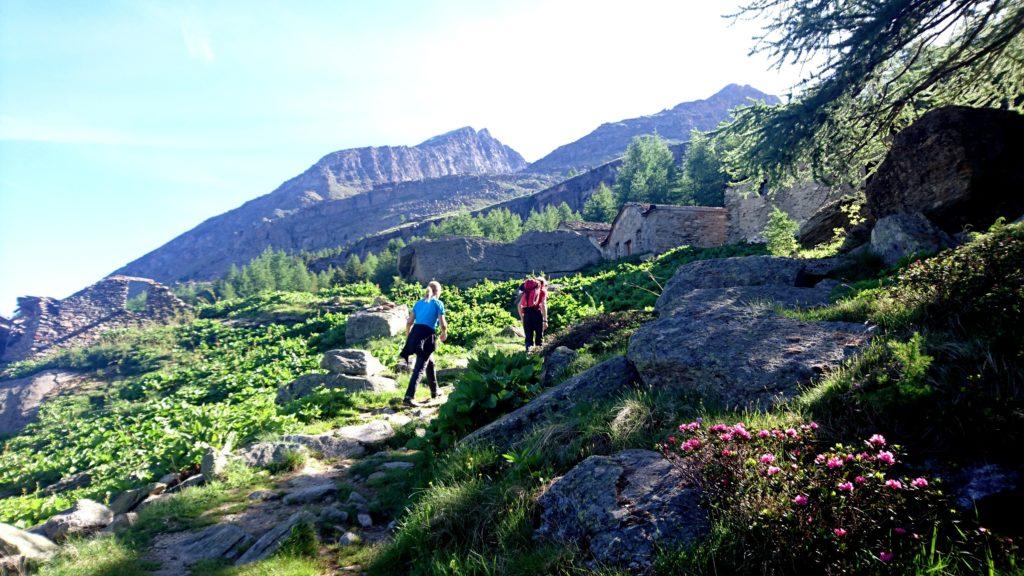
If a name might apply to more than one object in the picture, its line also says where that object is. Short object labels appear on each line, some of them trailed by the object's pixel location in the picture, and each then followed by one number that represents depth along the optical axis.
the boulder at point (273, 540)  3.67
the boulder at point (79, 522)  4.41
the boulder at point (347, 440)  6.34
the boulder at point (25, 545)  3.79
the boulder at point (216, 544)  3.84
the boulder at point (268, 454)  5.84
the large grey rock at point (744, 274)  7.39
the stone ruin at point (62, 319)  49.58
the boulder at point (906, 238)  6.75
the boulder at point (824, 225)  12.41
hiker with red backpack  10.48
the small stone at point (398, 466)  5.41
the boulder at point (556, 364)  6.59
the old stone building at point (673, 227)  27.30
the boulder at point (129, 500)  5.17
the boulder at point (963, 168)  7.29
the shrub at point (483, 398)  5.56
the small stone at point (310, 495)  4.85
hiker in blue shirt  8.41
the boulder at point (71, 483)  7.32
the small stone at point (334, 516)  4.21
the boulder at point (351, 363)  9.97
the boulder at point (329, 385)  9.05
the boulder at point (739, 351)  3.65
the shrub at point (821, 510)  1.86
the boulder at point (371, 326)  15.04
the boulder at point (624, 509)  2.36
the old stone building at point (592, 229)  37.68
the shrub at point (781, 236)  12.51
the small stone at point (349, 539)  3.87
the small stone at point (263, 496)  4.96
